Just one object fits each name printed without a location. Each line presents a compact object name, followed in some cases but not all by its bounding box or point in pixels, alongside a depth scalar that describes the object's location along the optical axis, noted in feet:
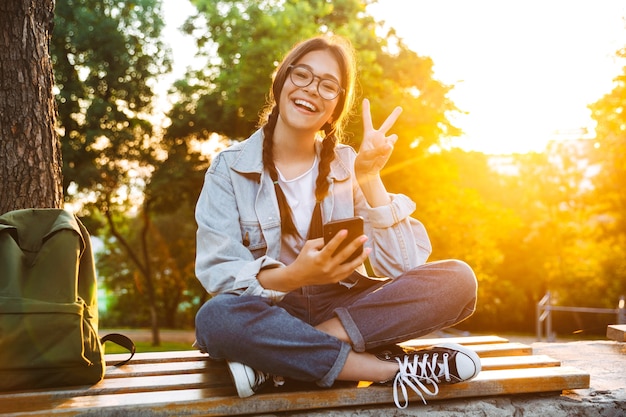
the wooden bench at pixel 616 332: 13.32
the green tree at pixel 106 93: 48.32
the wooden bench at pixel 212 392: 7.63
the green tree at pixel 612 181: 47.09
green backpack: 8.09
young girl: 8.18
